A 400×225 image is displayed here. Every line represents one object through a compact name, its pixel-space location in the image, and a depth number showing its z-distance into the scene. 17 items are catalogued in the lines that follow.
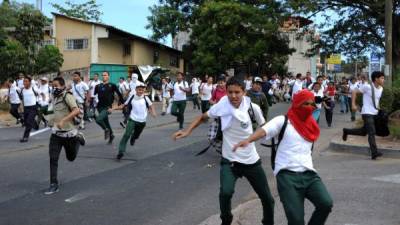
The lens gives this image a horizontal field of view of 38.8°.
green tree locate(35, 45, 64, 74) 33.12
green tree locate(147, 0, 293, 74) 36.75
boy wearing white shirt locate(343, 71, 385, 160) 10.63
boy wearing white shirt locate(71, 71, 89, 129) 16.66
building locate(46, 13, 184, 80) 37.44
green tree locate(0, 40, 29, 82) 29.08
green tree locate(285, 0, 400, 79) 30.78
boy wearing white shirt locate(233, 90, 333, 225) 4.77
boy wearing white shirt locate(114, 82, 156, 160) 11.13
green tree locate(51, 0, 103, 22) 51.34
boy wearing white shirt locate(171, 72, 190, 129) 17.00
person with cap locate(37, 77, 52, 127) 17.14
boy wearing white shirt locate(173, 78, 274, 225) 5.59
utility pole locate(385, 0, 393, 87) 16.48
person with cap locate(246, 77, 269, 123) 10.34
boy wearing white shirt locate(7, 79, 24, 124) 18.28
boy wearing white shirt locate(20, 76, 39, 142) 14.34
